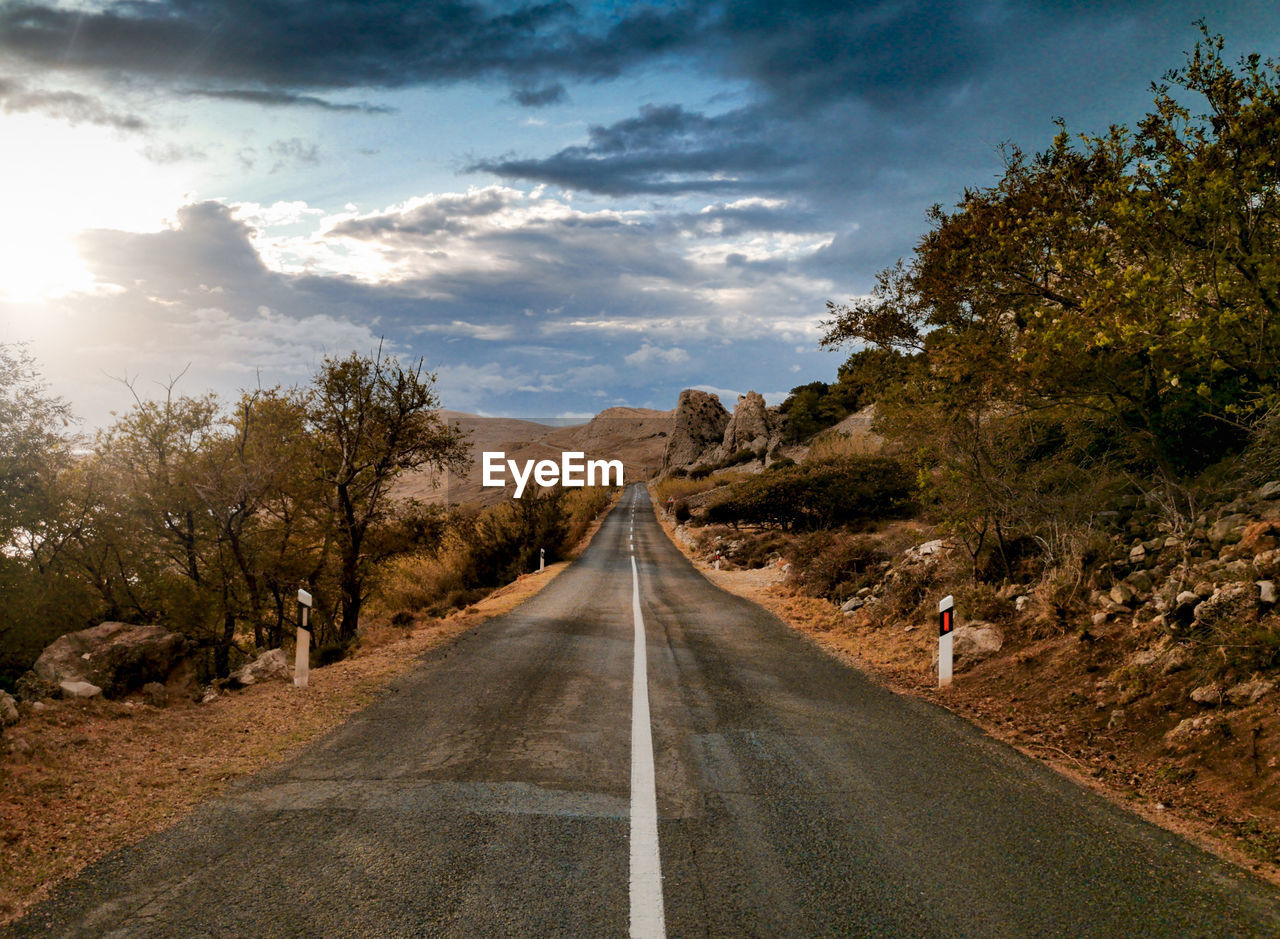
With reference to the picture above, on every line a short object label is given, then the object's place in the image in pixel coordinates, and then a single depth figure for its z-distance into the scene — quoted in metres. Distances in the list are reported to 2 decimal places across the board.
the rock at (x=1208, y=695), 5.97
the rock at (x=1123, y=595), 8.10
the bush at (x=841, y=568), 15.42
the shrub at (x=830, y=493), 27.34
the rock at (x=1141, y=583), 8.03
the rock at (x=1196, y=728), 5.68
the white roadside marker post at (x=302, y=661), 8.57
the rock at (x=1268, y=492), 8.09
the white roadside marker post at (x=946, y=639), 8.72
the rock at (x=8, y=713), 5.93
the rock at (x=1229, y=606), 6.55
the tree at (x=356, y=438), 16.33
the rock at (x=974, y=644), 9.23
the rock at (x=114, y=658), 7.94
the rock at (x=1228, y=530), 7.64
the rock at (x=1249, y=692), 5.71
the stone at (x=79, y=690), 6.88
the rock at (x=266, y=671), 8.98
